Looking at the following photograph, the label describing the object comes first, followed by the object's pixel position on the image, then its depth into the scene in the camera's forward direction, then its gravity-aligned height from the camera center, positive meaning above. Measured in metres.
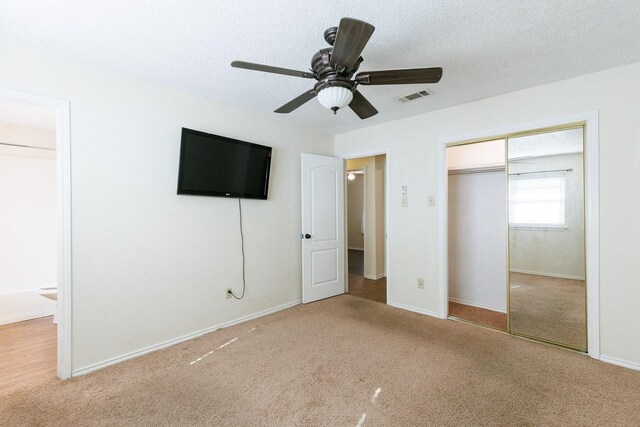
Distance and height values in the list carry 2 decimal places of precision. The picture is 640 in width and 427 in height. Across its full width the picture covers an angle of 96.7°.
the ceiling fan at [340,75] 1.61 +0.83
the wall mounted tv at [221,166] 2.71 +0.50
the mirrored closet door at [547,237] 2.60 -0.25
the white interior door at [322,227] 3.88 -0.19
